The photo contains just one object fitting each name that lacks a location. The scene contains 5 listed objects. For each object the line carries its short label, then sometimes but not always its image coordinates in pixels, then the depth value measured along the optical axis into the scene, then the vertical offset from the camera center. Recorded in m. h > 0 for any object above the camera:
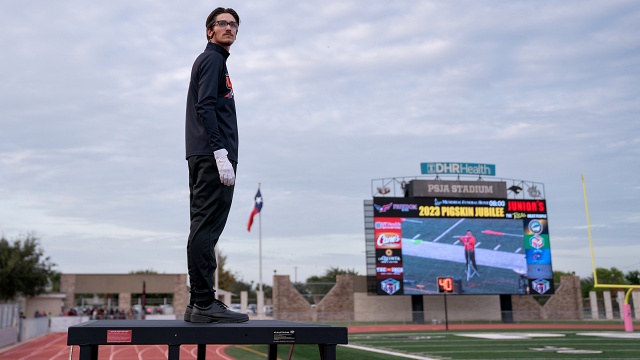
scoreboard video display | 41.16 +3.80
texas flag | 35.41 +5.62
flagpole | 36.56 +4.03
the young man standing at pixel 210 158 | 4.36 +1.09
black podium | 3.62 -0.20
